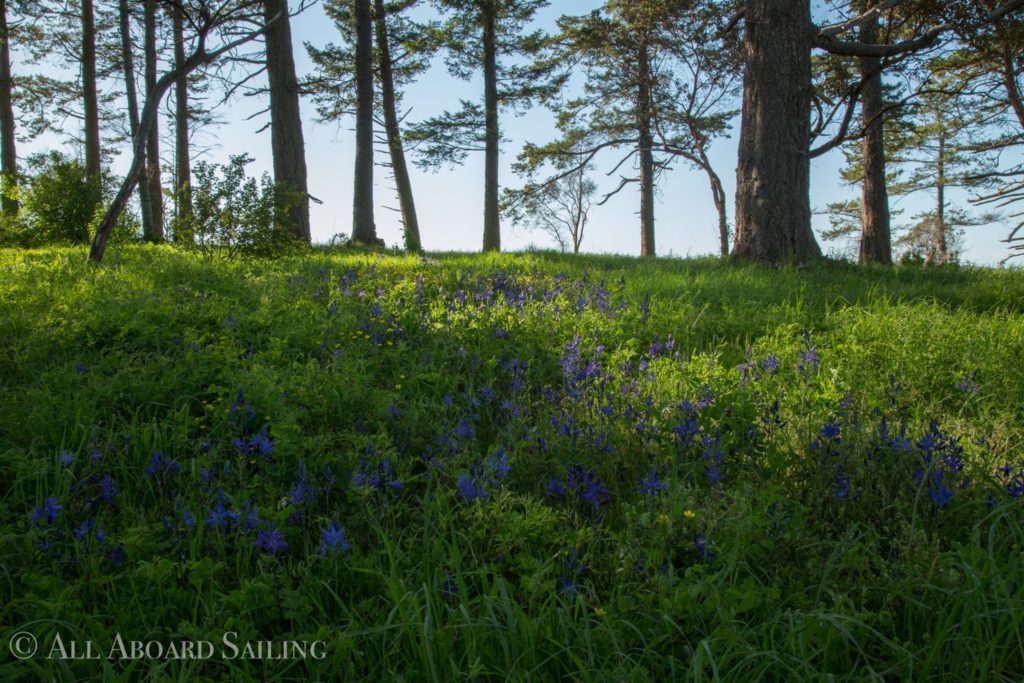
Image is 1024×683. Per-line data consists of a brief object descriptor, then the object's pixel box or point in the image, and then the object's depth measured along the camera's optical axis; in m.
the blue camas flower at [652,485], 2.29
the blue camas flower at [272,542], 1.99
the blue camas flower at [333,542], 2.01
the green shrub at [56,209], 12.37
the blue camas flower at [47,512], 2.17
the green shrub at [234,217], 8.33
